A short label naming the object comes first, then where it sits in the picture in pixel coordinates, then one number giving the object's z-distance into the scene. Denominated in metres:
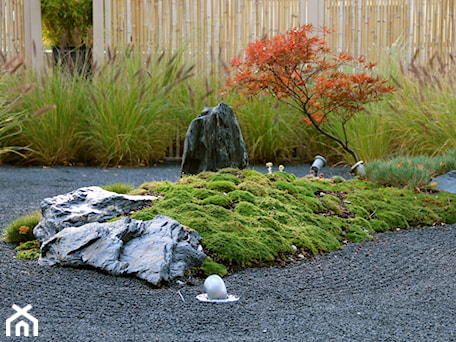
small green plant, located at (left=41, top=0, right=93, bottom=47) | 14.65
